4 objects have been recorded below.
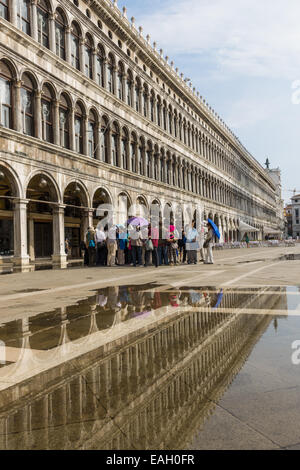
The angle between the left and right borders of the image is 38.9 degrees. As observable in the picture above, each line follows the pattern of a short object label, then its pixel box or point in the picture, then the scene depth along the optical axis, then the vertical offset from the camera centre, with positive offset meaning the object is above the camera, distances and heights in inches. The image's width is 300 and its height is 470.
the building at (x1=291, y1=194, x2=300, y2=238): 6801.2 +400.5
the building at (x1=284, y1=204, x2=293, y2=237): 6938.0 +288.0
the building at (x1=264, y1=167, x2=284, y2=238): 4966.0 +578.5
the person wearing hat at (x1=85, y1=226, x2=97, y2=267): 768.9 +0.6
